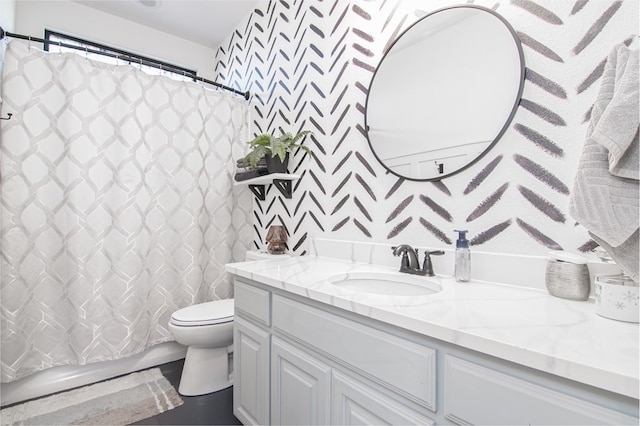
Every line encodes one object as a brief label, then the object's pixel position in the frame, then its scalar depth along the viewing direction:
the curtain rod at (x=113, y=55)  1.59
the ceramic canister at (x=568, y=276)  0.80
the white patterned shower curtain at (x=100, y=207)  1.62
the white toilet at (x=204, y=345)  1.66
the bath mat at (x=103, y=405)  1.50
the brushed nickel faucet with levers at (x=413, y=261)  1.15
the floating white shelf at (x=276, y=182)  1.89
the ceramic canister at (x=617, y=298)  0.64
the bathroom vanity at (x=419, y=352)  0.51
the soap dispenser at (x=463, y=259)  1.05
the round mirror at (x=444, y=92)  1.04
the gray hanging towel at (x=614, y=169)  0.61
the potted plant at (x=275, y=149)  1.80
